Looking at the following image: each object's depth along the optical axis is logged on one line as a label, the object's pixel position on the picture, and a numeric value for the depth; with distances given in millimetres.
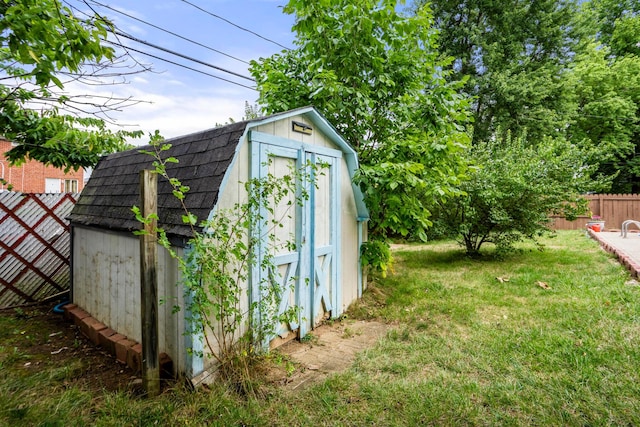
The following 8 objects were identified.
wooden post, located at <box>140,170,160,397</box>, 2645
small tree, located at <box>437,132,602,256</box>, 7449
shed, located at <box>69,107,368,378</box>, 2945
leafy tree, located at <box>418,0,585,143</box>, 15570
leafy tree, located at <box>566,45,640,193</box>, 17984
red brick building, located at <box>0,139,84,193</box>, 16144
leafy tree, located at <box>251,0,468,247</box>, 4840
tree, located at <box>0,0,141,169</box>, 1940
